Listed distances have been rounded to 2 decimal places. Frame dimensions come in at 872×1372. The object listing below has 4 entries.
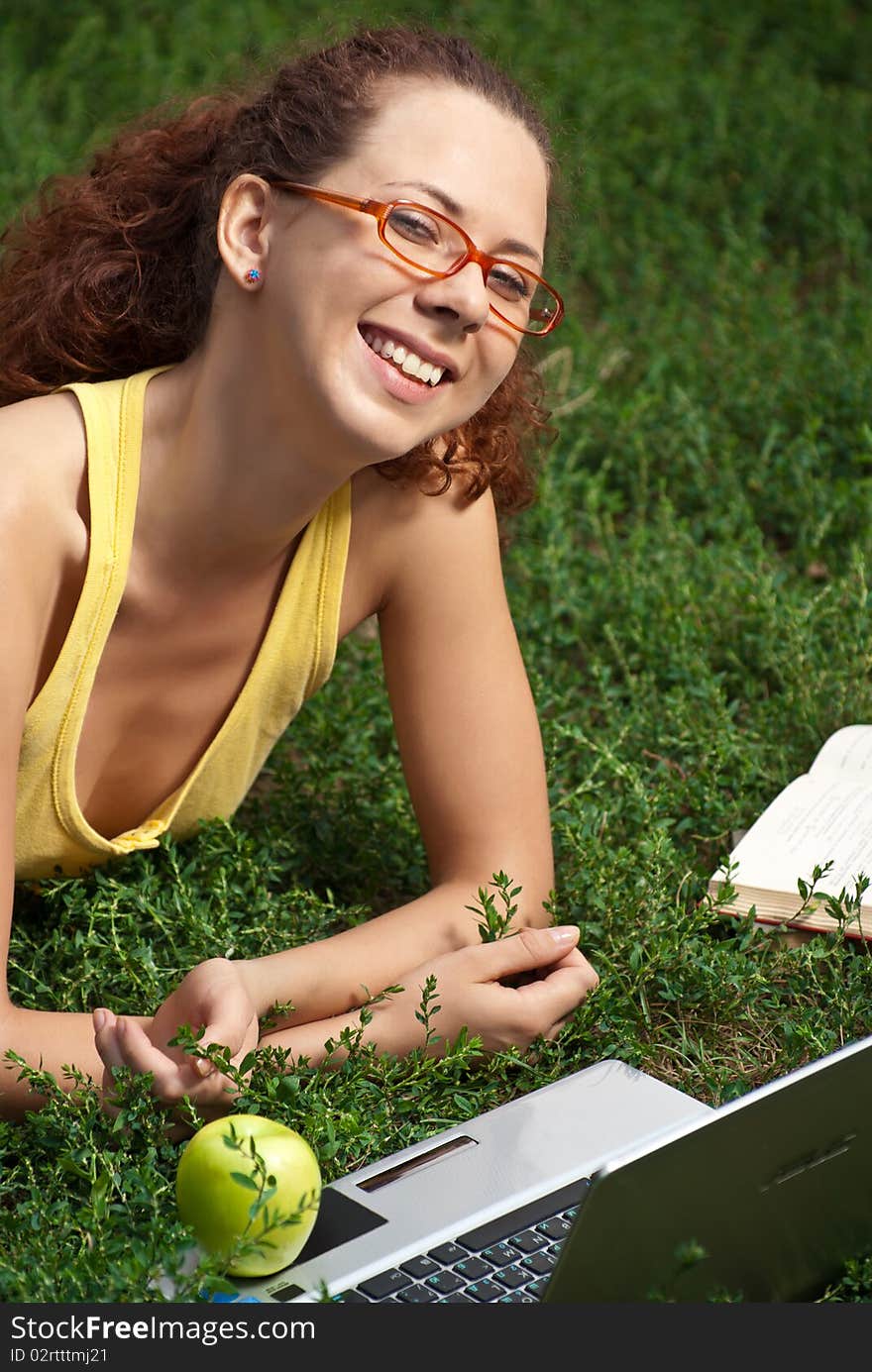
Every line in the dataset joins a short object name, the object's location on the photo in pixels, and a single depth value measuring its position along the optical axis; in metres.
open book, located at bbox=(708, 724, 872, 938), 2.03
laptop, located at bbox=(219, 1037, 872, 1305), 1.58
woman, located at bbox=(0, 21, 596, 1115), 1.88
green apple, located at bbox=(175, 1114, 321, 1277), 1.68
